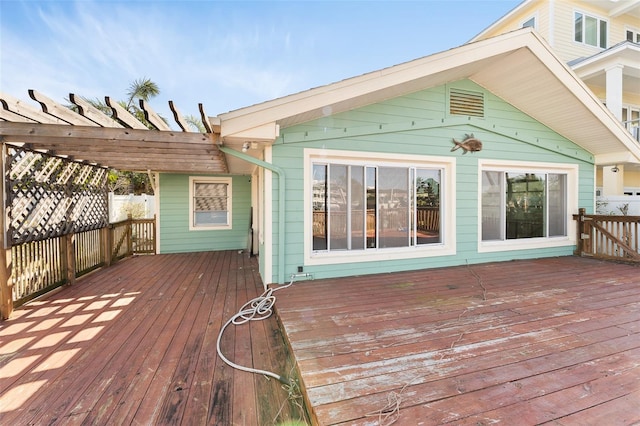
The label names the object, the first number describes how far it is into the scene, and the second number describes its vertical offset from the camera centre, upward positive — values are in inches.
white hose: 122.5 -48.6
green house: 153.8 +34.2
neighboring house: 295.4 +231.2
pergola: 105.3 +37.7
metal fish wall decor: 189.3 +46.2
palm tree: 523.2 +75.8
